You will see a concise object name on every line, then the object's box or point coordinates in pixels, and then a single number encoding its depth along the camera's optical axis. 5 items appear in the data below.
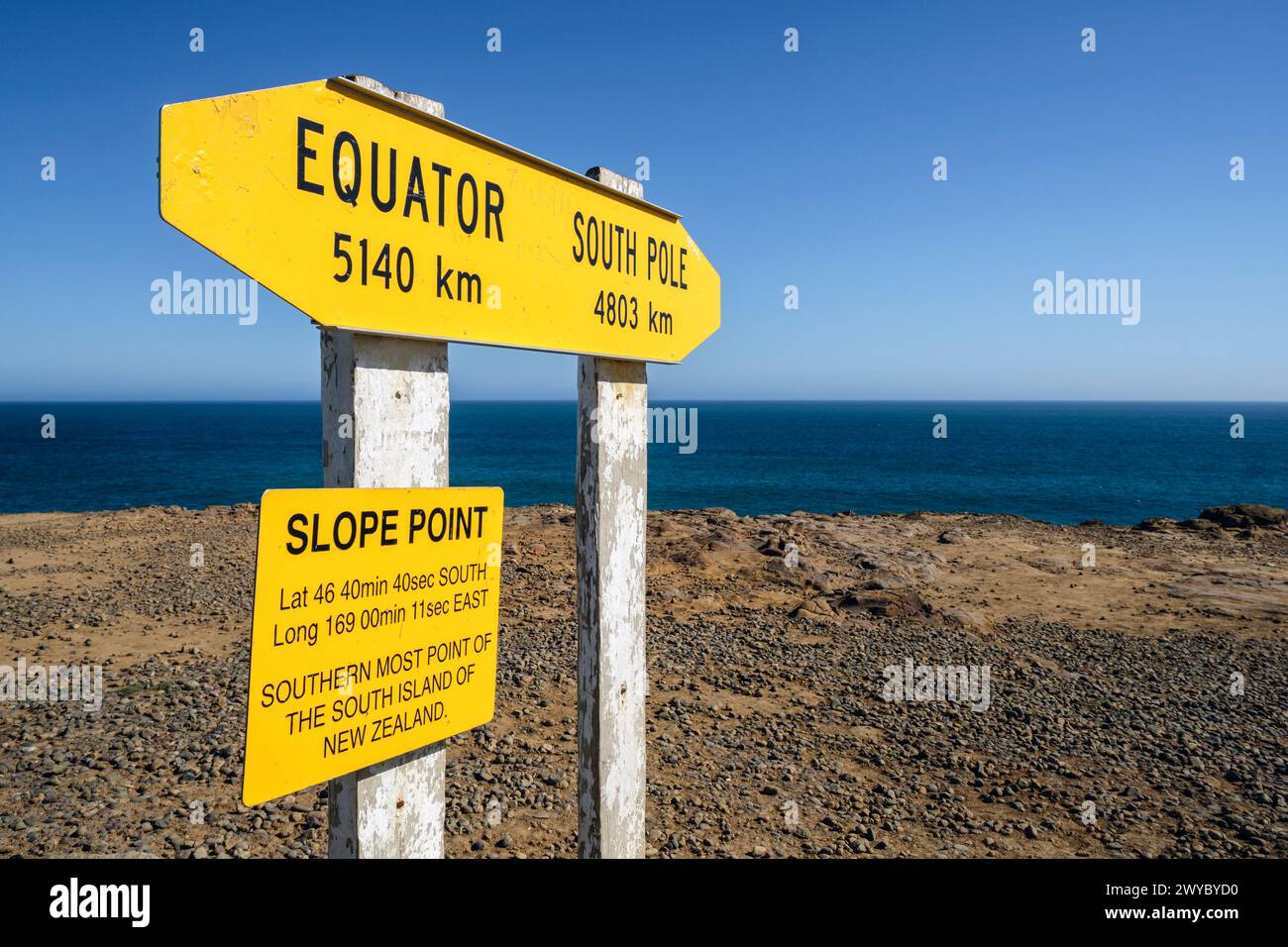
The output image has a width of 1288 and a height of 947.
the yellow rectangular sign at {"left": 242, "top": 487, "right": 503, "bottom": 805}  1.79
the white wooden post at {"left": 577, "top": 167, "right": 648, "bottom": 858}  2.94
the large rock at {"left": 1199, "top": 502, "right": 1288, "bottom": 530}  22.20
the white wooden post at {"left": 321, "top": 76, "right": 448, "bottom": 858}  1.96
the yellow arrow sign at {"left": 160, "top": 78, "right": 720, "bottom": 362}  1.70
